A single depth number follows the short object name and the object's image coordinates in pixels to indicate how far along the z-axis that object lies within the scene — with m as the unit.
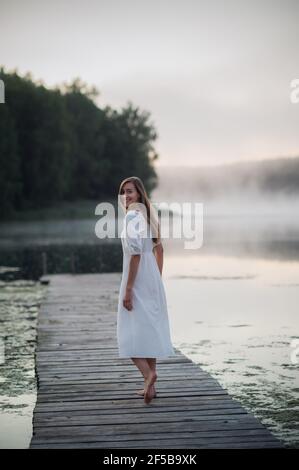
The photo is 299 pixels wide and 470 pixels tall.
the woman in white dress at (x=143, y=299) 6.14
